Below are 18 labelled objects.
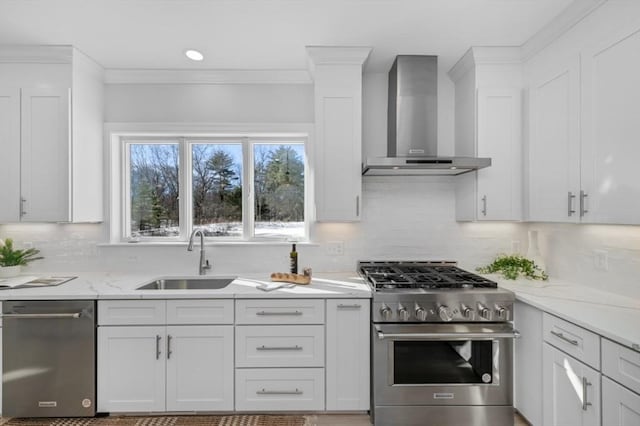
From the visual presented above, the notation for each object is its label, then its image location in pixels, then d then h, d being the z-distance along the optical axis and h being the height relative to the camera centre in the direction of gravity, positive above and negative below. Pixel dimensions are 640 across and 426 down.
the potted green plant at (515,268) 2.57 -0.44
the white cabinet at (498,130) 2.54 +0.66
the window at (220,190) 3.04 +0.22
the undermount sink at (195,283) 2.75 -0.59
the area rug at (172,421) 2.16 -1.40
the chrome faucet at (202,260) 2.76 -0.40
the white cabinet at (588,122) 1.69 +0.56
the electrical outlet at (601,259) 2.14 -0.30
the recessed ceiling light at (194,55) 2.50 +1.24
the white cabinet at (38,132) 2.47 +0.62
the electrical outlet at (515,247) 2.87 -0.29
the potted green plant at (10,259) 2.63 -0.38
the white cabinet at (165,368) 2.18 -1.04
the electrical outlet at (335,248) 2.90 -0.30
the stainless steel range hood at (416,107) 2.60 +0.86
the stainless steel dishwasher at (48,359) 2.16 -0.97
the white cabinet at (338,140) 2.54 +0.58
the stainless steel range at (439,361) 2.09 -0.95
